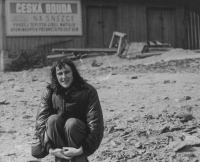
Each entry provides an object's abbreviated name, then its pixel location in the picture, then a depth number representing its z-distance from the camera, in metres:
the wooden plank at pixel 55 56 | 13.88
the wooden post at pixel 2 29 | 14.35
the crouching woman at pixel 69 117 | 3.44
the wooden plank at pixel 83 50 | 13.72
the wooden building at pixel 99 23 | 14.62
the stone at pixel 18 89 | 8.01
